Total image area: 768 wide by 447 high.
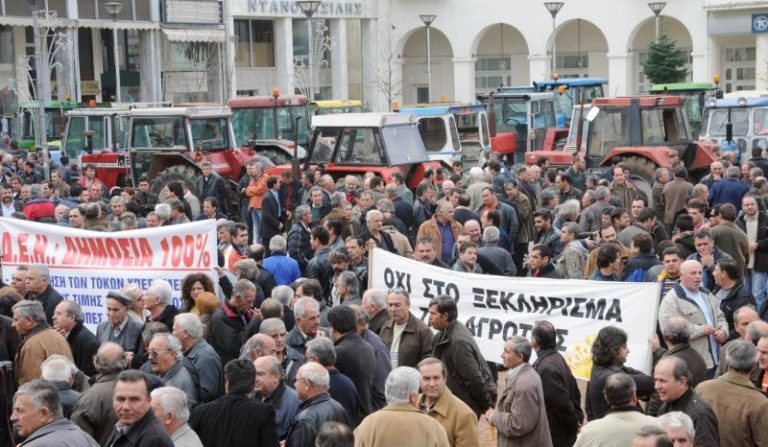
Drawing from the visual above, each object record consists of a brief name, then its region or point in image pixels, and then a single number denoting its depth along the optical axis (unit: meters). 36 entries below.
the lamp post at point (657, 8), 45.88
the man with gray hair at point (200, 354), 8.85
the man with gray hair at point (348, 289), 10.55
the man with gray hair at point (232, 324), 9.84
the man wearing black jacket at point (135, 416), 6.95
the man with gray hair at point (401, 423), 7.04
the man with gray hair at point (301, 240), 13.76
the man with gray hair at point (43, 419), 6.89
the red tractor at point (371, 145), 21.36
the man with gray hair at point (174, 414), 7.26
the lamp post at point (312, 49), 36.75
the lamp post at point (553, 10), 44.88
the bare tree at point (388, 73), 52.31
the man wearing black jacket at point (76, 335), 9.59
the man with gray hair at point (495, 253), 12.21
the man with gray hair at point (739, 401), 7.57
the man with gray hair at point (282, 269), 12.11
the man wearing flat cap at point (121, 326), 9.85
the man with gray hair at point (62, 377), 7.98
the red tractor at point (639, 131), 23.09
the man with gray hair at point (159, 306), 10.11
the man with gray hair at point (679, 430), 6.48
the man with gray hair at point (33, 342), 9.21
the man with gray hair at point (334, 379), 8.08
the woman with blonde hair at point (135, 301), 10.23
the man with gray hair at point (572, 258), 12.38
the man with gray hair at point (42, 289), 10.84
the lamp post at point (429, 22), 48.84
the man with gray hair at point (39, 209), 16.41
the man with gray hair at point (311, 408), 7.43
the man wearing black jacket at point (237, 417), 7.38
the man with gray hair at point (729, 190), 16.55
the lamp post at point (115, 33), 40.62
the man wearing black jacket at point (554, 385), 8.27
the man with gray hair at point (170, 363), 8.40
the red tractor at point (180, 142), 23.72
